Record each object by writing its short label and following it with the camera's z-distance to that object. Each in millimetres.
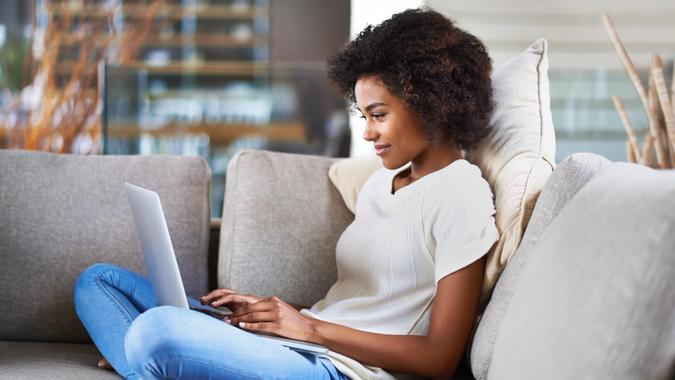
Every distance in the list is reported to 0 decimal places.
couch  2829
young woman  2365
